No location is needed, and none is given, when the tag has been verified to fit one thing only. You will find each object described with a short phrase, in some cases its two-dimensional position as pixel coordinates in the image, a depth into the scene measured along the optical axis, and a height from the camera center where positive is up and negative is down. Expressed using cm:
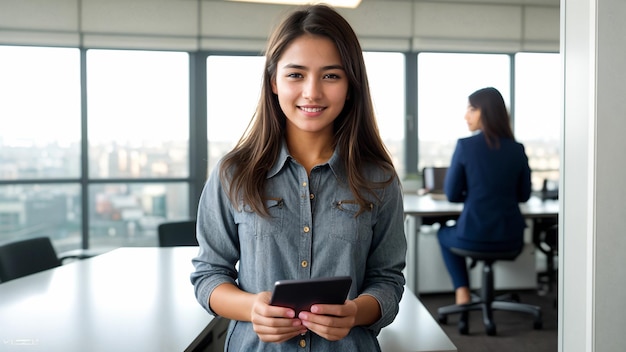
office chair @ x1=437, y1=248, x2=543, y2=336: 340 -100
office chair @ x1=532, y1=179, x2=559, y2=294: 393 -62
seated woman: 314 -9
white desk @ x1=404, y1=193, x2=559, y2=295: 353 -34
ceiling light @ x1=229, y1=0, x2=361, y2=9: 376 +123
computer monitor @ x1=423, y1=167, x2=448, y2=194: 433 -12
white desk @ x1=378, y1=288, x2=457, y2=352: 144 -53
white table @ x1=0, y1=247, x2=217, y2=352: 136 -48
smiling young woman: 112 -9
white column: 178 -3
